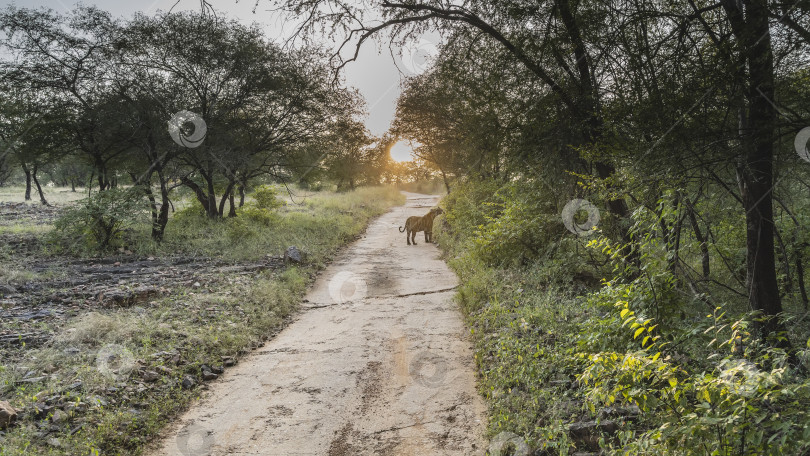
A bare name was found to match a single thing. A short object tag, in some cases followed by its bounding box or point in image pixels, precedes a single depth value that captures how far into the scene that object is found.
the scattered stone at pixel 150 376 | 4.91
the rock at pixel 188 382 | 5.05
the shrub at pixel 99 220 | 12.39
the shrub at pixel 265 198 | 18.81
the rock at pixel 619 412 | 3.33
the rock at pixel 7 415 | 3.68
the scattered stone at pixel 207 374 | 5.37
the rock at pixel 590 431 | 3.29
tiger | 16.56
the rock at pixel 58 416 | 3.89
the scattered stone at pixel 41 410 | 3.94
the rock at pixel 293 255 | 11.31
